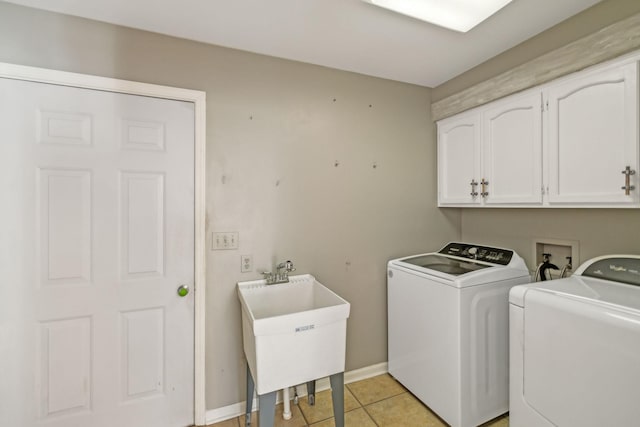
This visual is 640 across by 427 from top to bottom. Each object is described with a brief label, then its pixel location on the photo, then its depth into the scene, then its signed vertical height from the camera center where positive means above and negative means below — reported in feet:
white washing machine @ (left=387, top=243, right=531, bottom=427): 5.45 -2.40
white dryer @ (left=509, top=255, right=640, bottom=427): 3.43 -1.80
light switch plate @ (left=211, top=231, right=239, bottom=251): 5.91 -0.55
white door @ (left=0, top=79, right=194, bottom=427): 4.74 -0.78
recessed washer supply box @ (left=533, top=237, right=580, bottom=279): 5.79 -0.81
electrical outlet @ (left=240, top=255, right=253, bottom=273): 6.15 -1.06
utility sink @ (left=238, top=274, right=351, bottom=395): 4.44 -2.13
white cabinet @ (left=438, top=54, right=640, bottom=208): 4.43 +1.29
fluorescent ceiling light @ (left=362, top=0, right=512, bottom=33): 4.44 +3.26
